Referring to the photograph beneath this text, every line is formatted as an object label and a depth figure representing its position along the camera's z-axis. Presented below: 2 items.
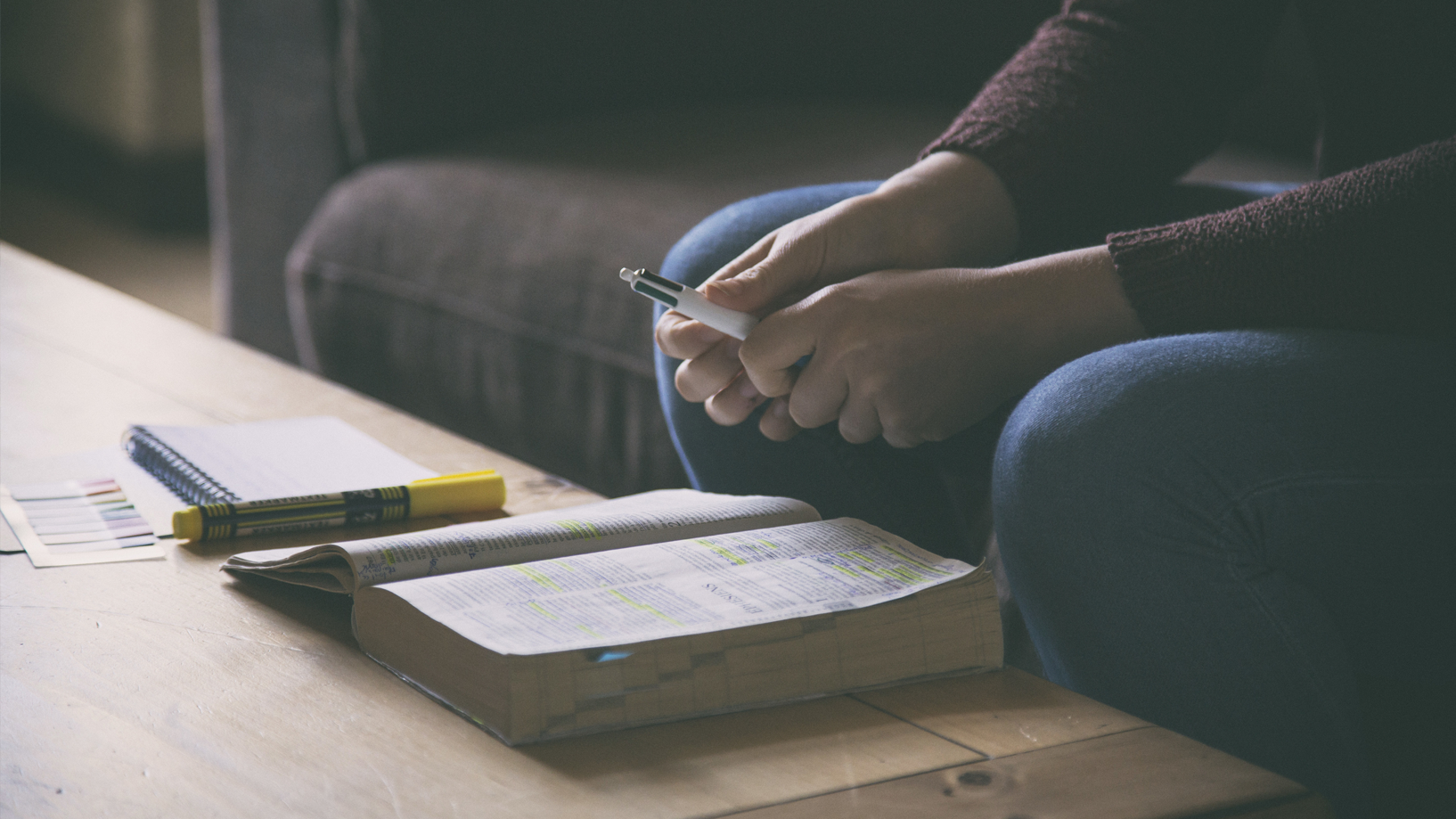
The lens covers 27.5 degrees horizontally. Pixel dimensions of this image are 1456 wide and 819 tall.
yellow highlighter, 1.26
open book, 1.11
